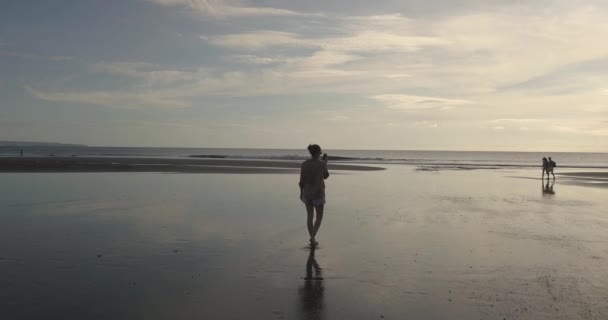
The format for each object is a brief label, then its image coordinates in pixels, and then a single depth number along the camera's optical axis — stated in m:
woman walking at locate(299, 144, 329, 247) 10.21
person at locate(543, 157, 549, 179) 31.63
